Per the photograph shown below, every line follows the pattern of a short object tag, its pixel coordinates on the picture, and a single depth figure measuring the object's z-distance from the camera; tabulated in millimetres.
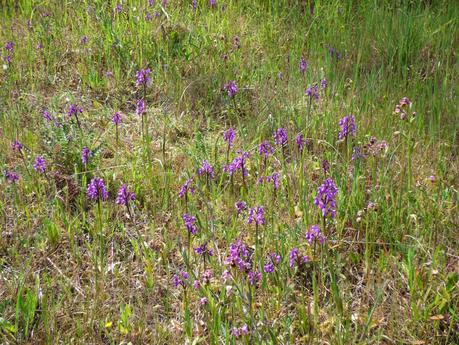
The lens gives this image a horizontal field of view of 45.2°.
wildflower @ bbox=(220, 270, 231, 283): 2020
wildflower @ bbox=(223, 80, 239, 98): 3079
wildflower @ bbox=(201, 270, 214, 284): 1982
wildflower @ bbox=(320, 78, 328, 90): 3393
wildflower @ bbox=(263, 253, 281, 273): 2146
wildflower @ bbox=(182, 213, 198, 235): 2201
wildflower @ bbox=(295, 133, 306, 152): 2635
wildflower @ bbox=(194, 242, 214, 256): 2111
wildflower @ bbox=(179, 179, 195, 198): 2418
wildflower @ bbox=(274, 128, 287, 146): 2670
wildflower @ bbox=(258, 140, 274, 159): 2684
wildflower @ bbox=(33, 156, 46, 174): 2708
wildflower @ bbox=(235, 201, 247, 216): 2453
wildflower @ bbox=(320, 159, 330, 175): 2516
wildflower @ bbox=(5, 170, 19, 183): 2640
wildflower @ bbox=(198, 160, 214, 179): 2630
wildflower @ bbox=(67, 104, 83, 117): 2994
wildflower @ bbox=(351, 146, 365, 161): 2565
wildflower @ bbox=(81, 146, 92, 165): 2736
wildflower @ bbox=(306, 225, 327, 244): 2018
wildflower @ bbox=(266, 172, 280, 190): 2480
